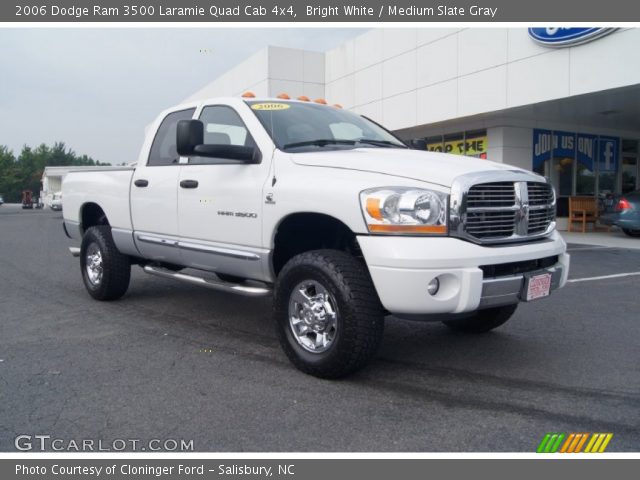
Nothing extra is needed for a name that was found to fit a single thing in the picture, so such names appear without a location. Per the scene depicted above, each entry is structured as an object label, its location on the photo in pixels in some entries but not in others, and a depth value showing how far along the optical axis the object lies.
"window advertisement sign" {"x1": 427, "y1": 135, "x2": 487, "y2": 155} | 17.34
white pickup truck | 3.46
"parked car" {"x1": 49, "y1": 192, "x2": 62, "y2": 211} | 36.05
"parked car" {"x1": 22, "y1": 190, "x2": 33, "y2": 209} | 54.38
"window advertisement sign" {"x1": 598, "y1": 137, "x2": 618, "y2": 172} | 19.03
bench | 16.64
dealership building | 12.86
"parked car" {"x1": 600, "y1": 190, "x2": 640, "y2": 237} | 13.77
